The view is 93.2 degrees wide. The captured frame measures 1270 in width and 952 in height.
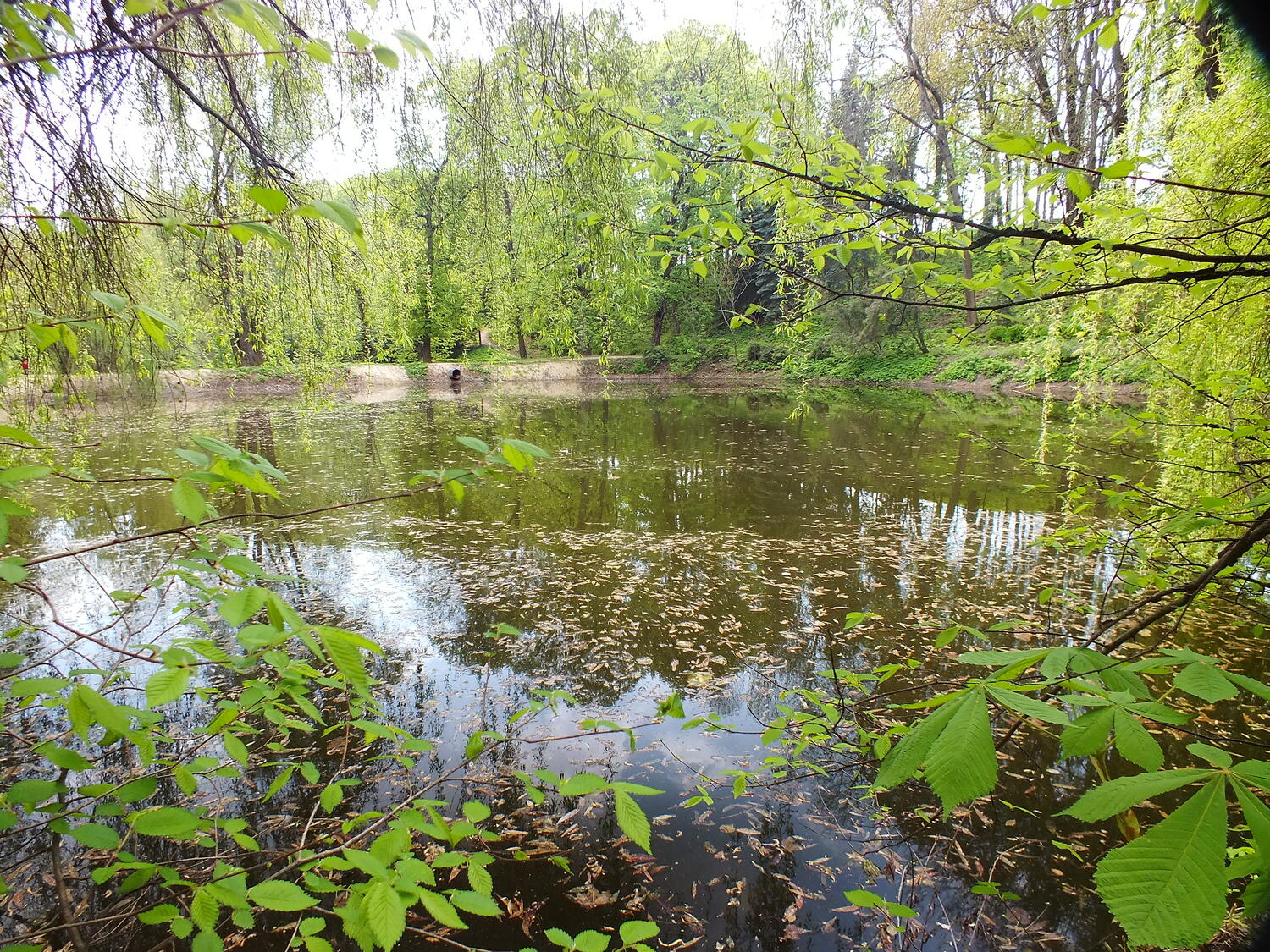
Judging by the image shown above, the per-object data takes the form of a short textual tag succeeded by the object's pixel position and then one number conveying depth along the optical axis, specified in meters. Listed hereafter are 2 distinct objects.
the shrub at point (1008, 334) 23.06
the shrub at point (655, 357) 32.88
